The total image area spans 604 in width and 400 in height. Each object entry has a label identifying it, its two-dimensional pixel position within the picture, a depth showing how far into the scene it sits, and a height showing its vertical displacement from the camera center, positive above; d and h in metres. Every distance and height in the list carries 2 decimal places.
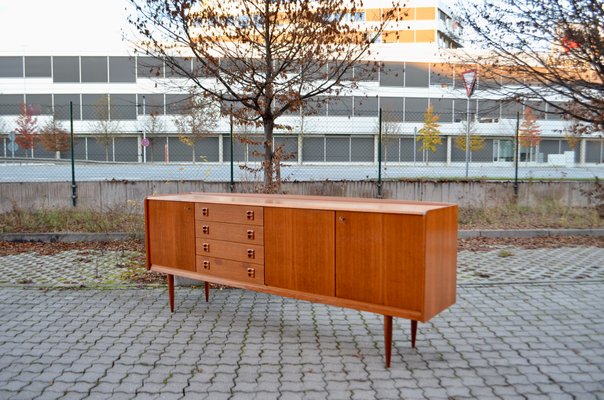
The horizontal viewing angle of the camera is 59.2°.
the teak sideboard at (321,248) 3.91 -0.73
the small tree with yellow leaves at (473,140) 17.73 +0.83
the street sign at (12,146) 14.46 +0.43
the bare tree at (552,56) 7.12 +1.57
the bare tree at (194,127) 16.95 +1.17
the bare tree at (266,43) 7.59 +1.76
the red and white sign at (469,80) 8.90 +1.45
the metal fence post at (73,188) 10.97 -0.54
